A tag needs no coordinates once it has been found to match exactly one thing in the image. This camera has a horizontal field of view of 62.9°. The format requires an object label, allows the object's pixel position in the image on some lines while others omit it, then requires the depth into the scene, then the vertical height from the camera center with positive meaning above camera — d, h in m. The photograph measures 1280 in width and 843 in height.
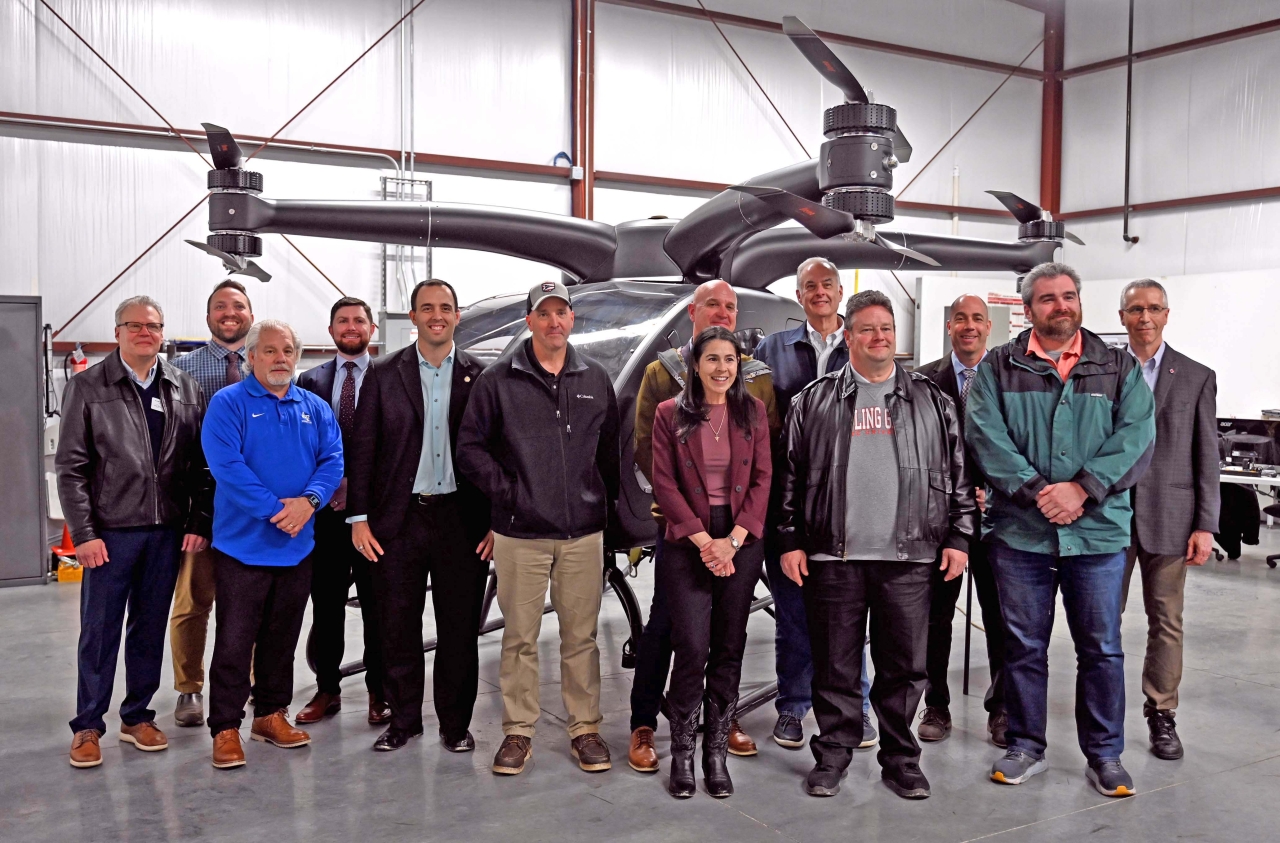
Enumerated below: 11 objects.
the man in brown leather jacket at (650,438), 3.90 -0.16
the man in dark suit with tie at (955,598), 4.25 -0.84
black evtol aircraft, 4.25 +0.85
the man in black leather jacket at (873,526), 3.62 -0.45
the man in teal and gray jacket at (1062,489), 3.67 -0.32
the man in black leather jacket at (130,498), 3.87 -0.40
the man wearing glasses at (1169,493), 4.08 -0.37
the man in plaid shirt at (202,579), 4.40 -0.79
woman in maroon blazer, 3.67 -0.45
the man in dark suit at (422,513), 4.00 -0.46
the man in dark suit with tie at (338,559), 4.39 -0.70
